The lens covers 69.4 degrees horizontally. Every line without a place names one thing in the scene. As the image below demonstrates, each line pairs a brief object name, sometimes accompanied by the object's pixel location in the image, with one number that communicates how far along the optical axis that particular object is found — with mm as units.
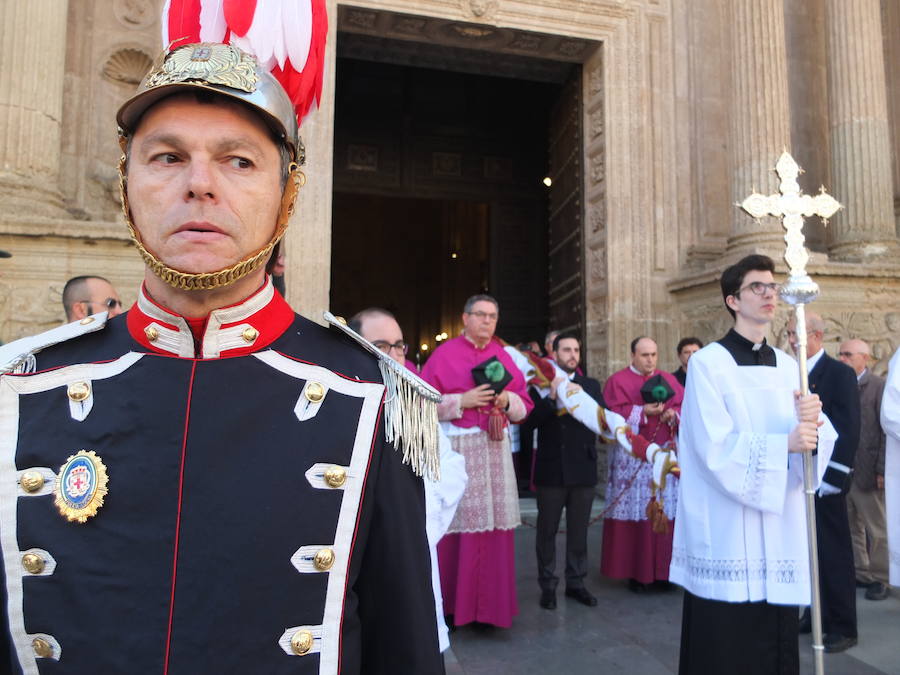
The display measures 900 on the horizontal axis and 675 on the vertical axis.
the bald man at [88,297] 3416
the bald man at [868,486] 5570
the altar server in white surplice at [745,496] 2891
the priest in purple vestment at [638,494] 5410
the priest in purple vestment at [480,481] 4441
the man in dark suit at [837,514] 4273
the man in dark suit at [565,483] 5082
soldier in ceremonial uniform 1069
